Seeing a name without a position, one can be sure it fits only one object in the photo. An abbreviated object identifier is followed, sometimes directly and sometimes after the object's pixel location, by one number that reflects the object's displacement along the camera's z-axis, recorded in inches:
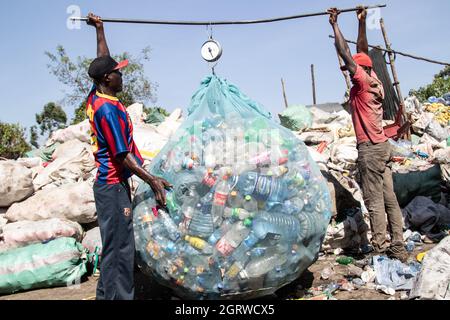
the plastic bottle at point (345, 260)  149.6
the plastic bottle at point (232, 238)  106.4
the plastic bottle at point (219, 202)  108.3
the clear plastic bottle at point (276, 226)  107.8
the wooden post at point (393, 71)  286.3
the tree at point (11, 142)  426.9
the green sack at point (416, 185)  197.6
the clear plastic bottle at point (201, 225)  107.7
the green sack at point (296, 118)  297.6
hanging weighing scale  142.2
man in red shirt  149.2
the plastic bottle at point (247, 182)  110.3
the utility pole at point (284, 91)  562.3
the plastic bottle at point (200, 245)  107.1
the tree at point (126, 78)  738.8
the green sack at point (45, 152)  253.3
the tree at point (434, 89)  464.7
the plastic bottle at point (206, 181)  111.2
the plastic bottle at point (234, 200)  109.7
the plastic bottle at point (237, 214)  108.5
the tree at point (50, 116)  848.3
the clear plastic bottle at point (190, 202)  109.7
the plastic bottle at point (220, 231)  107.3
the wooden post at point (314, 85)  598.2
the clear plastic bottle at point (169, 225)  109.6
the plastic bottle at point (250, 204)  109.7
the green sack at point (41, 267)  145.1
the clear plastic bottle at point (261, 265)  107.4
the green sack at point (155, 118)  304.4
